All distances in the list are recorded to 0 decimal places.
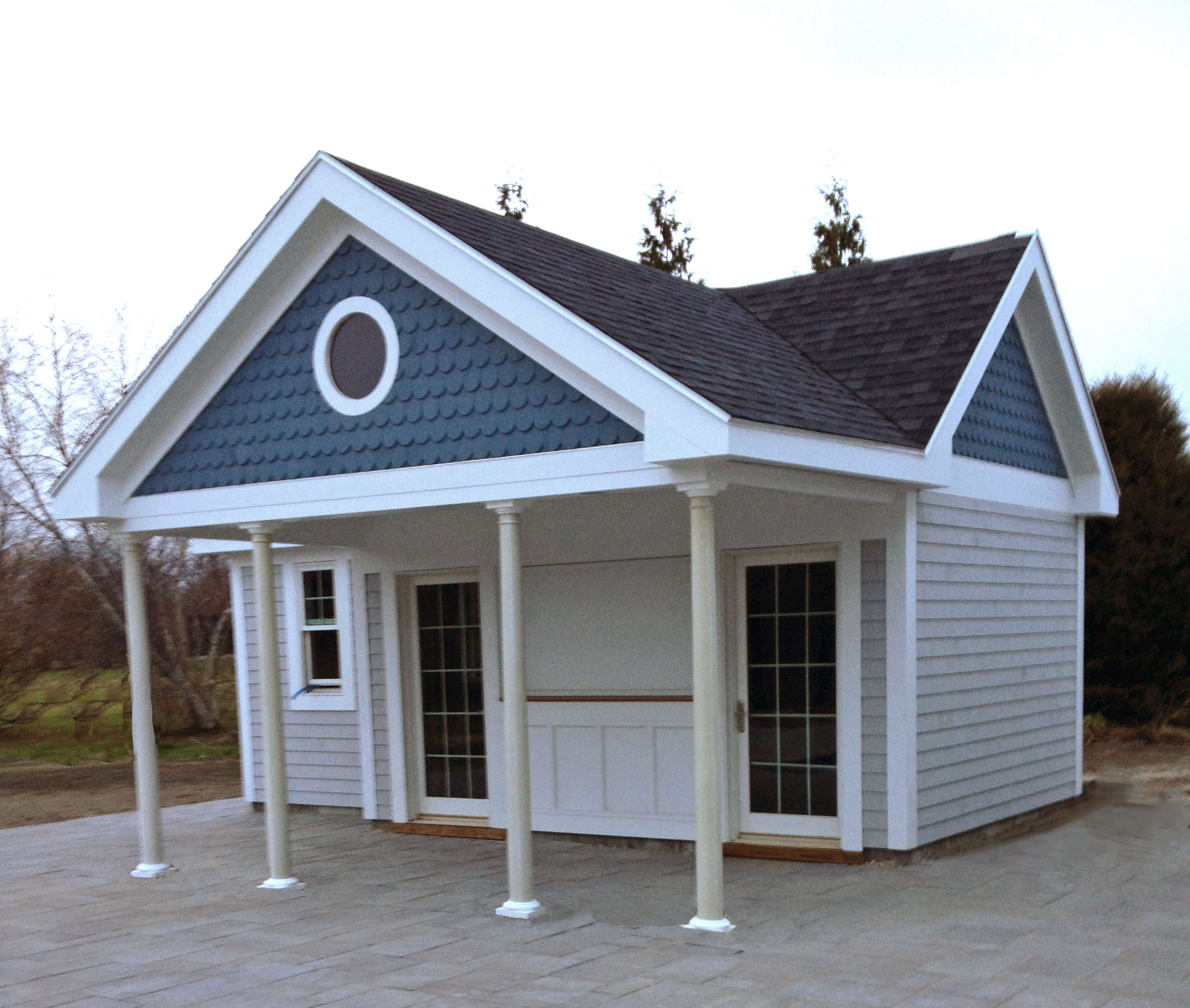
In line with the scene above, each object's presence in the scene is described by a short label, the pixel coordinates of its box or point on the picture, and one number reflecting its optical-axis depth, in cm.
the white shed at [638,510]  690
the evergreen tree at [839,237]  2230
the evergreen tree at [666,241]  2388
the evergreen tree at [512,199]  2464
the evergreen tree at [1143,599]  1447
